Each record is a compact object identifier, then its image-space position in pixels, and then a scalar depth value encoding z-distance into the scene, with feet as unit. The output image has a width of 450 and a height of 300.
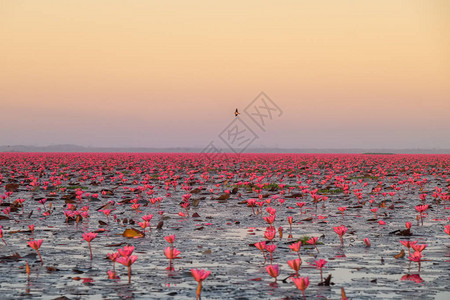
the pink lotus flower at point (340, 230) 48.34
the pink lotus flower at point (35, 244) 40.06
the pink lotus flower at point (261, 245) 41.11
